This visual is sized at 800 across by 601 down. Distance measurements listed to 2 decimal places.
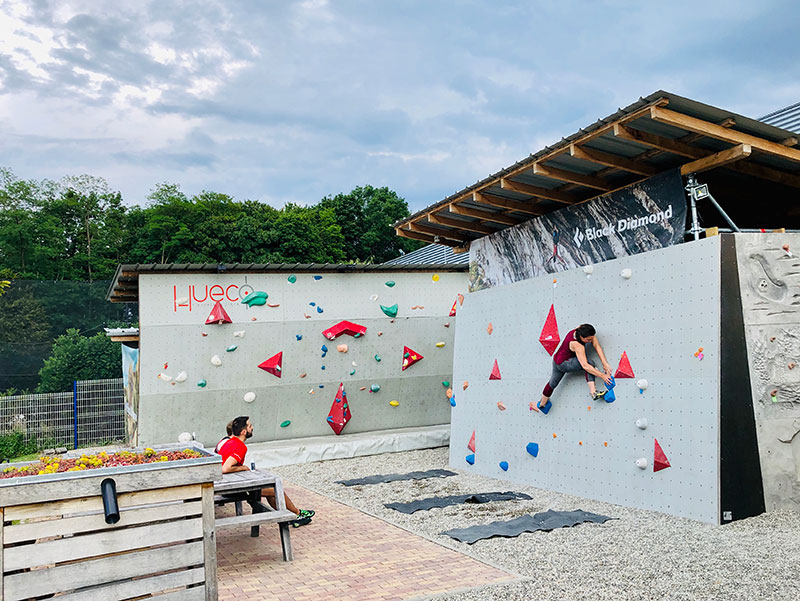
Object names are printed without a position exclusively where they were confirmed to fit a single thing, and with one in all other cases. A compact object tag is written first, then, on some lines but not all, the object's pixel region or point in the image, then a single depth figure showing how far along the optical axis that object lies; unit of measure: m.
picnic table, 5.30
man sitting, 6.28
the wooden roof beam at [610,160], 7.02
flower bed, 4.02
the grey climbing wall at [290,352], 11.12
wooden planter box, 3.43
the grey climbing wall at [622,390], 6.09
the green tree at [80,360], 20.25
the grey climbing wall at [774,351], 6.00
